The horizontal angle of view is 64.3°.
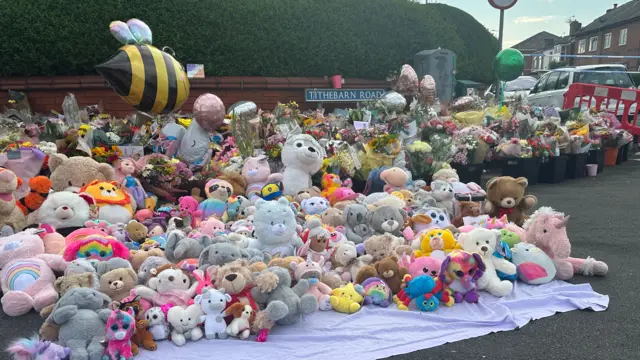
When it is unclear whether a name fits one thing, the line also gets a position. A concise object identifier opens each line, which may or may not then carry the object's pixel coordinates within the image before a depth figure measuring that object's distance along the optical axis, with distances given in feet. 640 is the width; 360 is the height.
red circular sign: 31.65
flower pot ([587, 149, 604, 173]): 28.68
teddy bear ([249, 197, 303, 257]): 12.16
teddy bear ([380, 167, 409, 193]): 16.99
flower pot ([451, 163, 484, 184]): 22.68
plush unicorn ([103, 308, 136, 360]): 8.86
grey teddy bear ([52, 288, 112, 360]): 8.87
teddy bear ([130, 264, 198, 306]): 10.27
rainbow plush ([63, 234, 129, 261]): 11.83
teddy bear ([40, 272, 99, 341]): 10.19
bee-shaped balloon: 19.52
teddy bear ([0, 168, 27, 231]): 13.84
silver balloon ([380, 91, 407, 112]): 23.08
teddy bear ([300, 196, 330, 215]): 15.20
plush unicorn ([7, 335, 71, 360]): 8.50
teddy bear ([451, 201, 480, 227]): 15.07
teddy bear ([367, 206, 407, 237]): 13.34
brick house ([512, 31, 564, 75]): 174.60
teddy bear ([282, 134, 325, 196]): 17.12
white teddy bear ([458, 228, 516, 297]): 11.60
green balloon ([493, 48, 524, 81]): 32.60
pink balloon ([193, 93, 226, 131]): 20.06
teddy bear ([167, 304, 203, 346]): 9.74
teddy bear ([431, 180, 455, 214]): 16.17
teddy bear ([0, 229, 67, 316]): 10.86
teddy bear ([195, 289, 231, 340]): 9.76
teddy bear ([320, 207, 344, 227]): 14.25
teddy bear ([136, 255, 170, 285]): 11.11
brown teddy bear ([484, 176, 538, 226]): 15.06
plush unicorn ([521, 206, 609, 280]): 12.43
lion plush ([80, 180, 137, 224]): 14.89
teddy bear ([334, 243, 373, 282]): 12.22
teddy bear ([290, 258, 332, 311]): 10.92
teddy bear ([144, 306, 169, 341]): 9.70
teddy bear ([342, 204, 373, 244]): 13.78
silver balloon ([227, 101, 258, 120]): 20.83
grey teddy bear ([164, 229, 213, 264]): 11.73
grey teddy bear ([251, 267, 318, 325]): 9.70
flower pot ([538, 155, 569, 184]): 25.44
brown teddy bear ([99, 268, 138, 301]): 10.39
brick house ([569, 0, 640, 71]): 119.96
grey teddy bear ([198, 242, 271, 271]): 11.04
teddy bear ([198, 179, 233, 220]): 15.69
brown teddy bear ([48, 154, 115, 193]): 15.57
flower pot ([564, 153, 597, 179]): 26.91
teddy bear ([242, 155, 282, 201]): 17.47
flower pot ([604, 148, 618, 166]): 31.71
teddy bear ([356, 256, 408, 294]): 11.55
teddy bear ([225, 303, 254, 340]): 9.77
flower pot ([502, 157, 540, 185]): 24.70
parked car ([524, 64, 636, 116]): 42.91
